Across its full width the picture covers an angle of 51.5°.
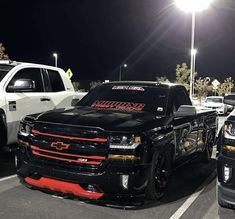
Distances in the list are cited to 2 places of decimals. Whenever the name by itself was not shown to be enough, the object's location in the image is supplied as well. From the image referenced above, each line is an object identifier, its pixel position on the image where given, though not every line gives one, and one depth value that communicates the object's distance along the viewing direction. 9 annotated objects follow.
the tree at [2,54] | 18.75
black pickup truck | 2.81
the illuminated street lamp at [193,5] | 14.38
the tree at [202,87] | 32.58
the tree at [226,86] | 42.21
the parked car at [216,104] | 16.98
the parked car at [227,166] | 2.69
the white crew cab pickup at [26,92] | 4.31
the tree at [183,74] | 32.90
